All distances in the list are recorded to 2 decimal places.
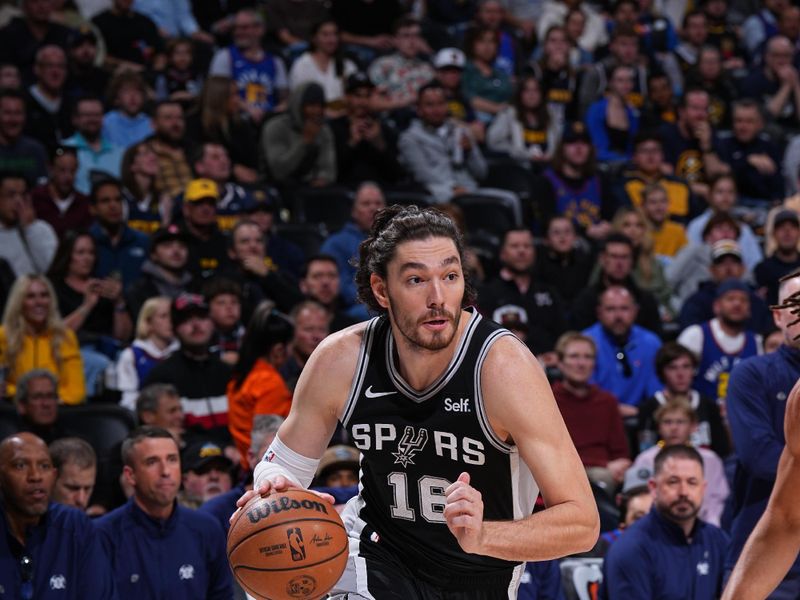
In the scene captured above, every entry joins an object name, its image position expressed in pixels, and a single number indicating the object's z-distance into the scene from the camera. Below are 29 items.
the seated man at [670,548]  13.73
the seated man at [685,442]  16.44
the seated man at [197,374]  17.17
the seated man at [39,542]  12.64
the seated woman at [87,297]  18.52
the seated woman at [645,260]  22.30
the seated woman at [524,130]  25.80
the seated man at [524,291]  20.30
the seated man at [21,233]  19.23
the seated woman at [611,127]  26.89
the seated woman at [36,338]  17.22
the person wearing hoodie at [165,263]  19.16
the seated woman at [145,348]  17.69
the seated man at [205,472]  15.16
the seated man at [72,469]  14.09
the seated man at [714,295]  20.77
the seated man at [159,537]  13.37
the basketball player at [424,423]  7.95
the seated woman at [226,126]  22.61
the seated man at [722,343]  19.56
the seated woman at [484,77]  27.23
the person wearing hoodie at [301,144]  22.61
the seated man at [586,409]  17.70
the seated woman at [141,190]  20.77
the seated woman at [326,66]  24.84
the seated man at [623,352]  19.64
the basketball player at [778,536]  7.11
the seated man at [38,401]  15.81
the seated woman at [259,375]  16.64
